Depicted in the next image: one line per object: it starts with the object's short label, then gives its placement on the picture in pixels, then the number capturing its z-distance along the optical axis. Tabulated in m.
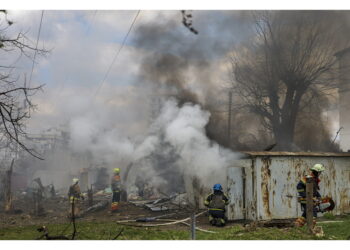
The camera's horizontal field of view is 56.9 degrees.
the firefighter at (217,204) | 8.47
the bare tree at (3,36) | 8.37
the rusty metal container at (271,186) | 8.90
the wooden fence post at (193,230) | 6.54
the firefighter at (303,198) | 7.52
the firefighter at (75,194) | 10.21
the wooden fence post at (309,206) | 6.98
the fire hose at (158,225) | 7.89
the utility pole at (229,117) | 17.59
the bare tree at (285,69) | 17.05
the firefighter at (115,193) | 11.02
